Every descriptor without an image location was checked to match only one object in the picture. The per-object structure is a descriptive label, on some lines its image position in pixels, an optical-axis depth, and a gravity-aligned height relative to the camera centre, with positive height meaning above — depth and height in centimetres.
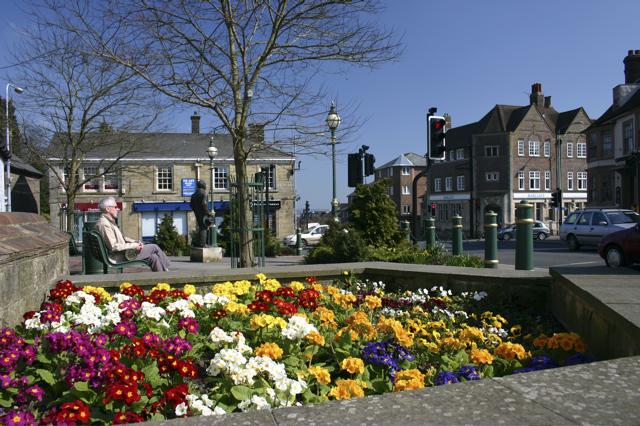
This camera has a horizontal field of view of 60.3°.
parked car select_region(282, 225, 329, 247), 3642 -153
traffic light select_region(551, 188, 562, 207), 4169 +102
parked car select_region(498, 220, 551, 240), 4184 -163
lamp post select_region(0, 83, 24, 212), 2241 +153
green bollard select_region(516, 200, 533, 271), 720 -33
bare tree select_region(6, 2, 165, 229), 1866 +307
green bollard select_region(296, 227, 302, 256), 2433 -142
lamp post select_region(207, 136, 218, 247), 2178 -88
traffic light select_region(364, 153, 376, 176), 1440 +130
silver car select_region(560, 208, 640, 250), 2131 -52
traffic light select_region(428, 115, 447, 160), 1238 +168
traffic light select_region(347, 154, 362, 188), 1416 +116
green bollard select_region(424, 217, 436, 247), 1348 -48
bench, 655 -44
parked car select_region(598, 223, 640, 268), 885 -61
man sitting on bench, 682 -37
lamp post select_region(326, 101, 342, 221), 1051 +196
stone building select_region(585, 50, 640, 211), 3514 +455
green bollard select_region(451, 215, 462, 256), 1252 -57
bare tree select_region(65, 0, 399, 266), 938 +272
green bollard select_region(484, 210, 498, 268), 956 -52
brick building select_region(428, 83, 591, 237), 6353 +617
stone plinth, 1797 -130
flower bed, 257 -80
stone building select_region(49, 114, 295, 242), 4597 +210
